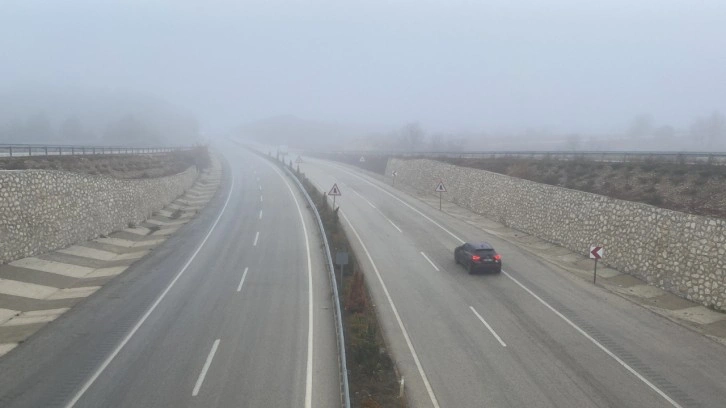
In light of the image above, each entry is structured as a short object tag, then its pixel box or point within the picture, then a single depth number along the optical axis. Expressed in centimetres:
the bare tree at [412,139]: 10462
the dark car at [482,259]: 2248
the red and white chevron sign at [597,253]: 2192
